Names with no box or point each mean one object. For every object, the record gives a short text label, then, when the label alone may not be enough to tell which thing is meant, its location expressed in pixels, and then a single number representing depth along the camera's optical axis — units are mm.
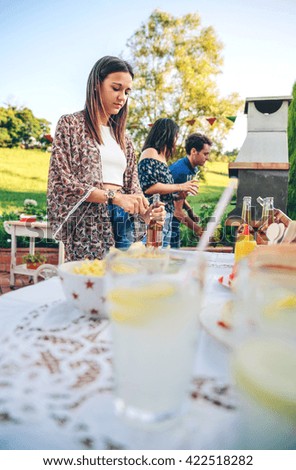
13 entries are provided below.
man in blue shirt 2750
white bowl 583
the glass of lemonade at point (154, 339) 335
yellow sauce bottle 998
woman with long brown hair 1287
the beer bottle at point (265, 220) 1234
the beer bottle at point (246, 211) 1188
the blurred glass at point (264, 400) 320
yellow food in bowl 622
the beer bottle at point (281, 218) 1384
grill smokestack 3205
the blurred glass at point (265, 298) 378
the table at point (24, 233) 3158
